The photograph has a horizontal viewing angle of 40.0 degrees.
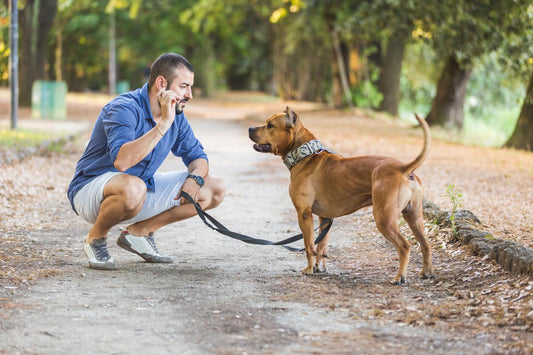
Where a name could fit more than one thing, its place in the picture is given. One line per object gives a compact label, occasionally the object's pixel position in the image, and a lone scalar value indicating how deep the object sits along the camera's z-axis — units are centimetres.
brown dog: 550
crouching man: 593
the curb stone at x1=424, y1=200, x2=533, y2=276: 552
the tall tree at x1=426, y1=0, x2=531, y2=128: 1739
